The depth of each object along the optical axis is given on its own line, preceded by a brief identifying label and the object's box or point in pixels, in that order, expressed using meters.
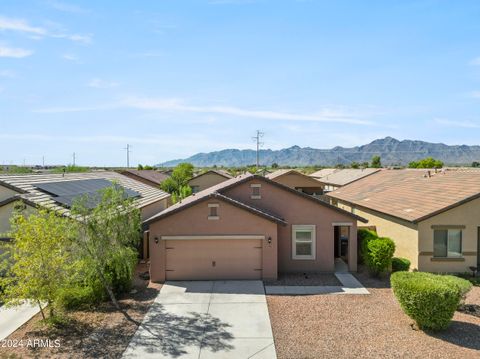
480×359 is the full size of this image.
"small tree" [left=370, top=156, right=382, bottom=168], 97.50
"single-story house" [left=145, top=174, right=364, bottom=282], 15.20
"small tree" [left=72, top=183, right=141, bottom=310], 11.10
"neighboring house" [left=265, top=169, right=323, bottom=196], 41.03
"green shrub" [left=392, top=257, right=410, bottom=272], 15.49
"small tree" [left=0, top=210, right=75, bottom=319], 9.98
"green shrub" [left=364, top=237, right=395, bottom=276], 14.93
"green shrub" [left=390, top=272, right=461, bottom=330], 9.90
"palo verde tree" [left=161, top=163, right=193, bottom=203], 34.09
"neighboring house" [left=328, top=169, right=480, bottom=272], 15.72
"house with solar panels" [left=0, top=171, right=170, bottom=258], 14.79
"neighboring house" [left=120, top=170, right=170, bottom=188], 38.66
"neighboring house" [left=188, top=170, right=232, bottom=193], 49.28
